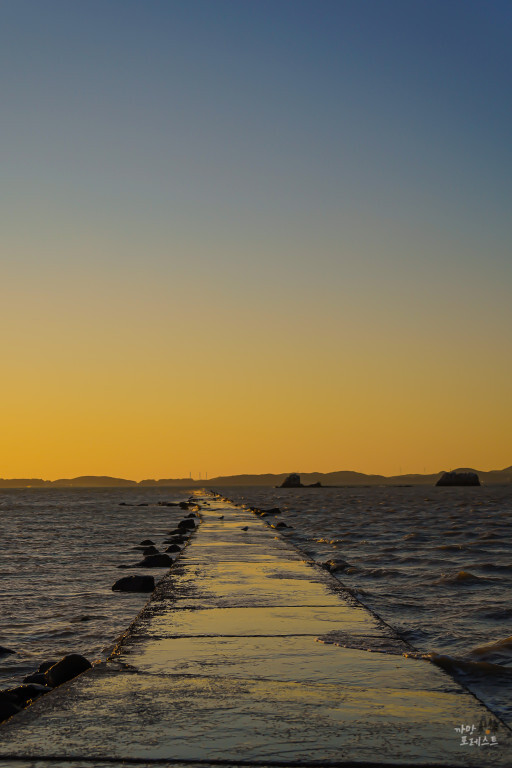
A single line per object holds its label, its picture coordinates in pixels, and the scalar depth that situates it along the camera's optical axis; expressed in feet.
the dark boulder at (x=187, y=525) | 80.05
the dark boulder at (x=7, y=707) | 15.49
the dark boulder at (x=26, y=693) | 16.49
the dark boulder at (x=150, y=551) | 54.95
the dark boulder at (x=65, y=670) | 18.09
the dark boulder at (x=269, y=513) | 108.64
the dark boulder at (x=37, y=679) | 18.89
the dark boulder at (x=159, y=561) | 47.21
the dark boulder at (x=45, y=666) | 20.54
